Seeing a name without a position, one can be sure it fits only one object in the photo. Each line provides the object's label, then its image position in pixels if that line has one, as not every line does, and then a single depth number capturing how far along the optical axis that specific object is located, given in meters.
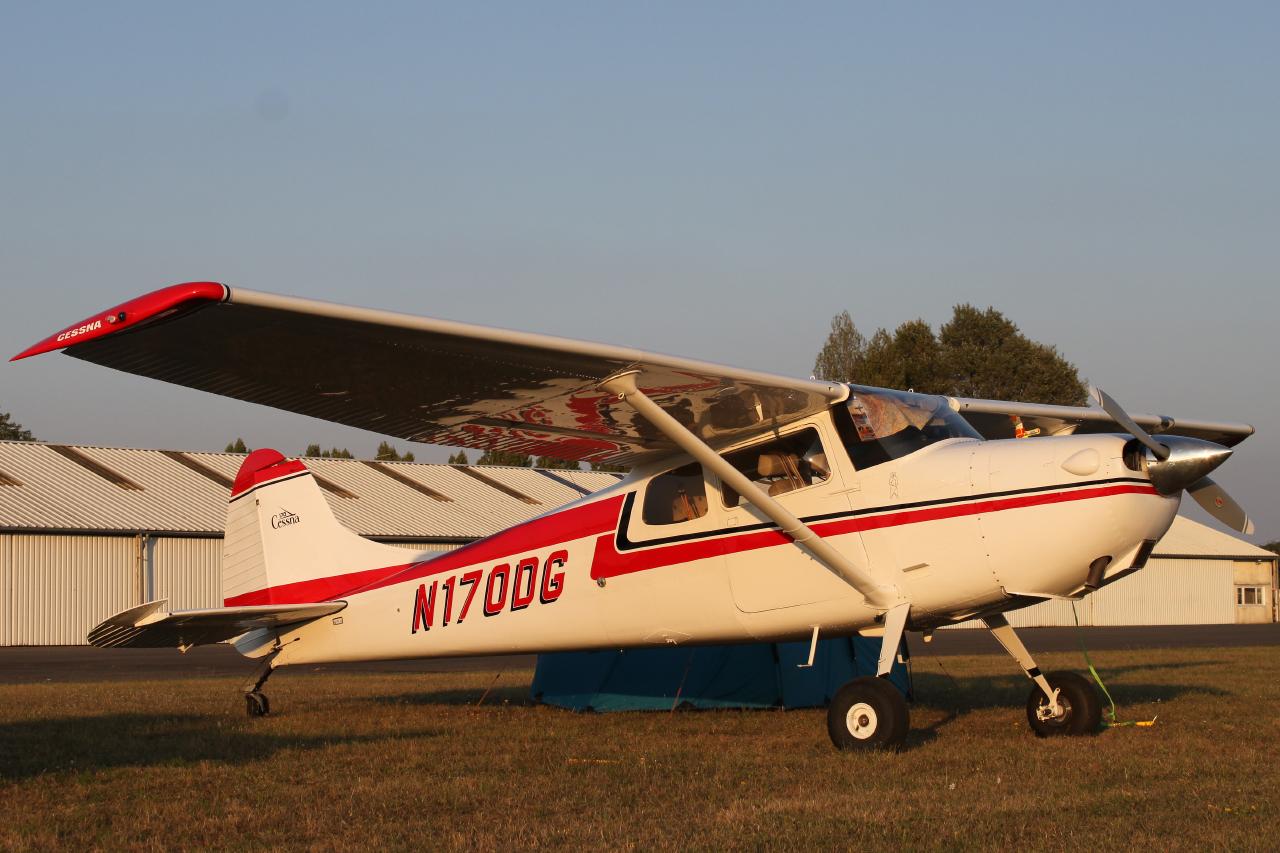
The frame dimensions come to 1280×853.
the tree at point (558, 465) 55.25
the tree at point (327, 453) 93.45
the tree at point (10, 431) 90.50
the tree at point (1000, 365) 58.41
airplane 8.07
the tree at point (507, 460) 79.16
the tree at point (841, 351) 74.19
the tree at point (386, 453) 87.81
